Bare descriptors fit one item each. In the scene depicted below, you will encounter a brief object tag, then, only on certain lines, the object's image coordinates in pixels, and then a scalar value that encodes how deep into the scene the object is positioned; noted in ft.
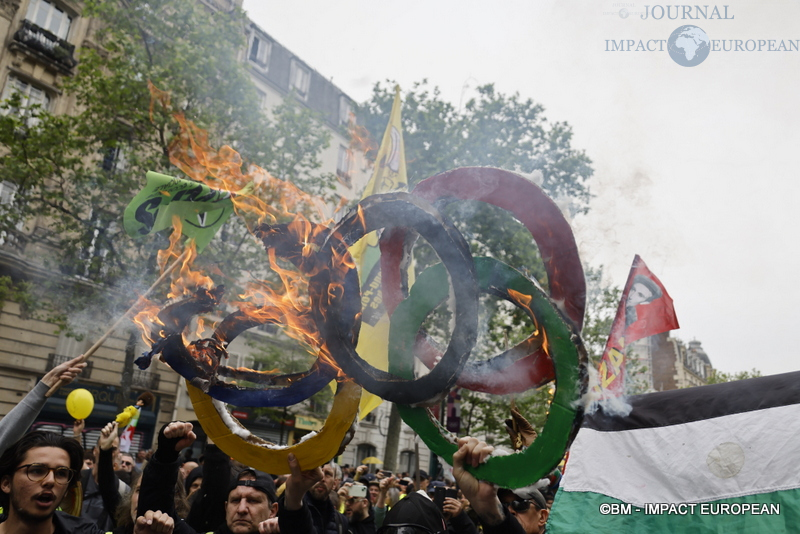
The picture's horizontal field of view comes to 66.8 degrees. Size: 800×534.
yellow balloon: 20.68
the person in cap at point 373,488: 28.46
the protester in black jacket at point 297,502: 10.09
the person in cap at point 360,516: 21.15
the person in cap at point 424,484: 31.71
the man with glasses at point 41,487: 9.41
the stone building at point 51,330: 57.26
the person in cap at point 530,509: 13.96
